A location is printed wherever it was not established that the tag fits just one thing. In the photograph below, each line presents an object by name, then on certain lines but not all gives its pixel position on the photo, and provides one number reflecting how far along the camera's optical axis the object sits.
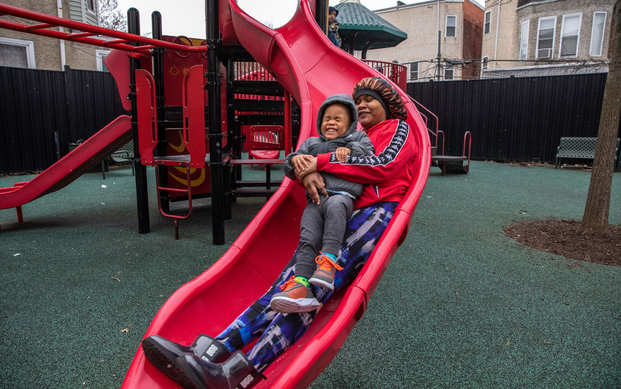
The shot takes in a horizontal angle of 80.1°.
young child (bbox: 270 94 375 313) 1.60
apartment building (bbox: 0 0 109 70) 9.48
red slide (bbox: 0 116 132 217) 4.33
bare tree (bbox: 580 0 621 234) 3.59
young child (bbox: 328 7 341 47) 6.48
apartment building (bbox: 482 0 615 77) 14.84
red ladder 3.68
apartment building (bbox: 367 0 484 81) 21.12
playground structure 1.61
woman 1.35
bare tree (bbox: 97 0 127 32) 19.86
